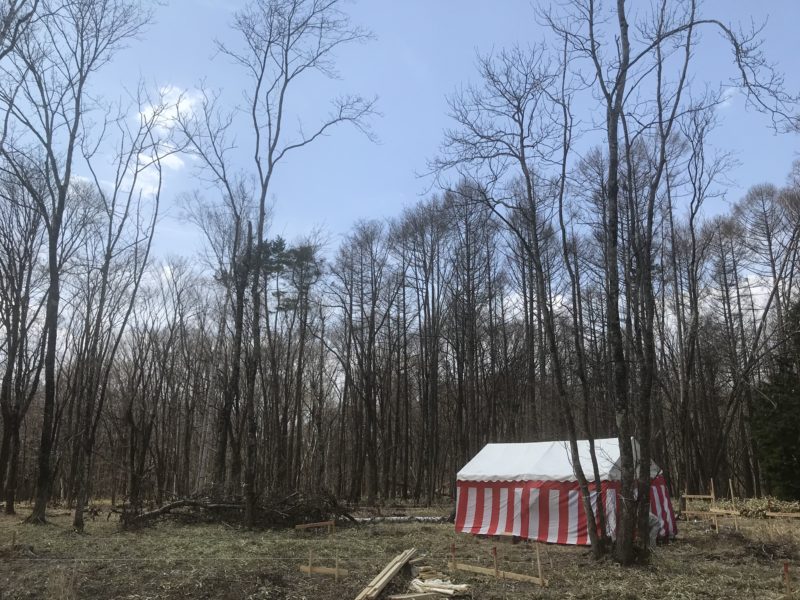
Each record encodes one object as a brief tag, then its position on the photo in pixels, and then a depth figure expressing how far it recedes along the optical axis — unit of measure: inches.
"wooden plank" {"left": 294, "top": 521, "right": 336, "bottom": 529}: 526.9
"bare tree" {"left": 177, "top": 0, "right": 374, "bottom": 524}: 538.0
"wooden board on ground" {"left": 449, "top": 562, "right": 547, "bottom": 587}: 326.6
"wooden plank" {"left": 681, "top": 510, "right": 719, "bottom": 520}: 641.5
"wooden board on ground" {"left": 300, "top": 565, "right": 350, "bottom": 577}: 334.4
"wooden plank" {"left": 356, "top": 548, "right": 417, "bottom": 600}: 282.2
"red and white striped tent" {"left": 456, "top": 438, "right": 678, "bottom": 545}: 510.0
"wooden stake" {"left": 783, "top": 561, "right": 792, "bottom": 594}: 278.1
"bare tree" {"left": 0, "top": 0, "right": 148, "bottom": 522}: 528.4
